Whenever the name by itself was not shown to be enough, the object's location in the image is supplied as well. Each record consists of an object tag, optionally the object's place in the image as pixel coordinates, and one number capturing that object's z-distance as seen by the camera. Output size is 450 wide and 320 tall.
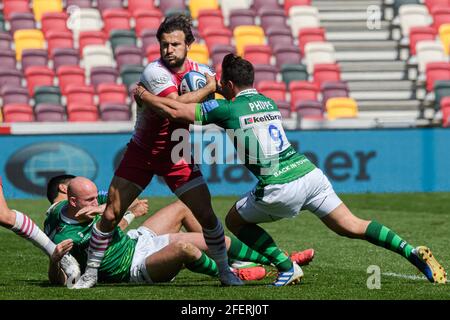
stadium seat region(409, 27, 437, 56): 25.16
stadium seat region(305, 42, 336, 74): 24.62
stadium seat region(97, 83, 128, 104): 22.30
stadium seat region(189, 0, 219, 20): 25.08
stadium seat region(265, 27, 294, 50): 24.91
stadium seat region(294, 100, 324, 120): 22.53
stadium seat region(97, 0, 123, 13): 24.81
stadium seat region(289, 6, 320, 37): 25.49
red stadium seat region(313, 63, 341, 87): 24.08
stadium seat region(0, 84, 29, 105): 21.69
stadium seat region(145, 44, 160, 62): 23.09
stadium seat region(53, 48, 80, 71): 23.33
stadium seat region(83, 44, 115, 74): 23.36
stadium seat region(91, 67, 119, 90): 22.95
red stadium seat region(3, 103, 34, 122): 21.14
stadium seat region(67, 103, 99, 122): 21.65
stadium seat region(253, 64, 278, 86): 23.66
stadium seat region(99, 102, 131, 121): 21.67
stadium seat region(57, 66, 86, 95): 22.83
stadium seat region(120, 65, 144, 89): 22.70
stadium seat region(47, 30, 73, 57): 23.59
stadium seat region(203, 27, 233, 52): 24.20
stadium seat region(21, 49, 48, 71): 23.00
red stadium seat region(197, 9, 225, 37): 24.75
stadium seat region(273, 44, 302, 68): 24.41
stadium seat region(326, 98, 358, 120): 22.95
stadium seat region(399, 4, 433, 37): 25.56
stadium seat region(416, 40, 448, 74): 24.62
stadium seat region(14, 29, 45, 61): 23.41
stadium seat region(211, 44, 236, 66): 23.47
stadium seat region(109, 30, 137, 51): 23.92
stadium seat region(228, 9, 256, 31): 25.16
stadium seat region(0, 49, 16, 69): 22.67
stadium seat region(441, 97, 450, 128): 22.94
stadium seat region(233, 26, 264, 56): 24.55
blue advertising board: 19.03
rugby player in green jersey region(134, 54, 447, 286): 8.48
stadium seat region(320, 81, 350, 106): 23.41
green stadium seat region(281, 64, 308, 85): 23.89
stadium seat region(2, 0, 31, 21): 24.09
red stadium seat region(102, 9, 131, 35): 24.36
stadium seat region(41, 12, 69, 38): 24.09
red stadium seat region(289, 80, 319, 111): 23.22
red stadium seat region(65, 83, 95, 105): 22.20
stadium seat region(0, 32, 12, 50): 23.14
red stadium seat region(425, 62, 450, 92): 24.19
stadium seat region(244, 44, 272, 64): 24.02
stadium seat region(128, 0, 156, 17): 24.98
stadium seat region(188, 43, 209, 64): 23.25
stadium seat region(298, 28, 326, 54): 25.11
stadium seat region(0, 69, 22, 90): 22.25
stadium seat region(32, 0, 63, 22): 24.38
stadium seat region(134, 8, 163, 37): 24.44
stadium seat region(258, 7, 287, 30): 25.33
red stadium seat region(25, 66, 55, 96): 22.48
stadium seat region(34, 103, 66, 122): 21.34
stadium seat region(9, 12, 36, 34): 23.70
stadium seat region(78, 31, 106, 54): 23.84
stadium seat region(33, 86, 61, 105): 21.95
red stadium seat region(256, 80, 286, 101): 22.88
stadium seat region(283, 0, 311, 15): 25.73
